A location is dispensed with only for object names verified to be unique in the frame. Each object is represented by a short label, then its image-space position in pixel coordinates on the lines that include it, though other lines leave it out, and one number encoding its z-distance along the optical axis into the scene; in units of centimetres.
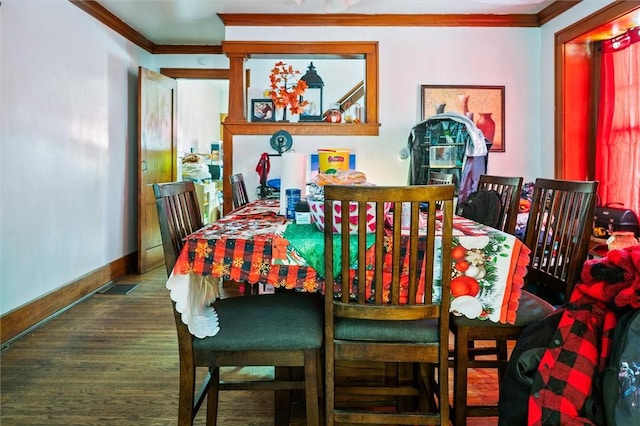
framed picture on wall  410
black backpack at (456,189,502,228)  212
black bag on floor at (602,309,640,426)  114
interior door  450
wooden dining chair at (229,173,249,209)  290
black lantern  406
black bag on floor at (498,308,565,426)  133
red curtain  337
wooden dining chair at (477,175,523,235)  217
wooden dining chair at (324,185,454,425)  125
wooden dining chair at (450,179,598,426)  152
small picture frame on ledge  411
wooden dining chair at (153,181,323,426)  139
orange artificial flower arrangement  379
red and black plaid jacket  124
